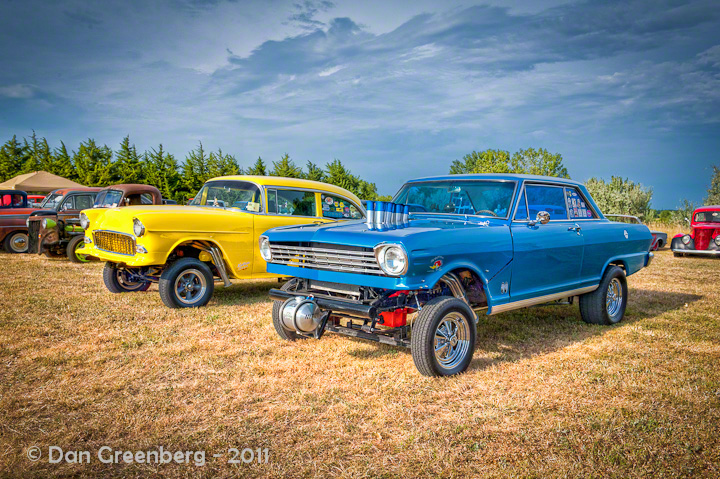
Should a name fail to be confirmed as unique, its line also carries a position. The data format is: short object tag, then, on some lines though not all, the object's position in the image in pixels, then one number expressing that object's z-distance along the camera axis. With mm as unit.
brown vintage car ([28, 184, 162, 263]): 11266
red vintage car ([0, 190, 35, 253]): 14177
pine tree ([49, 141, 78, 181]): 26891
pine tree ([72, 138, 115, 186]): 25016
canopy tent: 20812
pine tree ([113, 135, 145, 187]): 24516
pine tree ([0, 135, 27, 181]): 28297
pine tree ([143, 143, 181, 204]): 23312
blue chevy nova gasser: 4242
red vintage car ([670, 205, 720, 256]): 14961
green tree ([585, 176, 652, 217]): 28828
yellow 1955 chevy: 7078
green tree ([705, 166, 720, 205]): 27262
